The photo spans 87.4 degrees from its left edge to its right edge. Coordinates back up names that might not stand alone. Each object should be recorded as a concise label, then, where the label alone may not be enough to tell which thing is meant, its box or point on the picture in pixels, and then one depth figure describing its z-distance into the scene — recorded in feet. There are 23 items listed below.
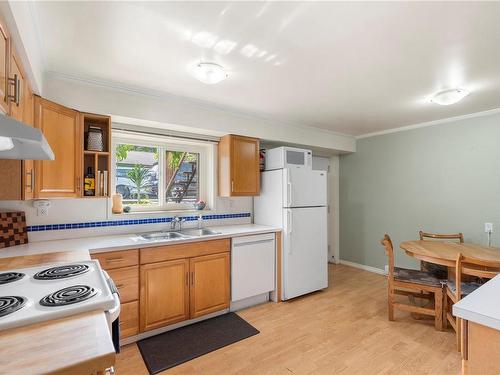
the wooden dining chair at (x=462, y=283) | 6.52
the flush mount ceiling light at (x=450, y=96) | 8.03
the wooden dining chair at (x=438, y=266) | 9.73
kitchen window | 9.70
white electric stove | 3.08
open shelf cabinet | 7.59
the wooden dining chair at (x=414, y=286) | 8.17
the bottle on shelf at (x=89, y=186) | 7.52
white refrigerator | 10.46
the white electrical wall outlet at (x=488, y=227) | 10.11
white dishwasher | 9.37
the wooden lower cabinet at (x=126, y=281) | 7.07
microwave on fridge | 10.73
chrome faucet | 9.77
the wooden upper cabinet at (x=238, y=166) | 10.43
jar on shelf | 7.63
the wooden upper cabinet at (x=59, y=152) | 6.39
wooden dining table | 7.63
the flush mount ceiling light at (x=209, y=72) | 6.42
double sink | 8.61
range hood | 2.89
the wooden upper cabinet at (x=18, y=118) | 4.24
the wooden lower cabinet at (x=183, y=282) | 7.63
